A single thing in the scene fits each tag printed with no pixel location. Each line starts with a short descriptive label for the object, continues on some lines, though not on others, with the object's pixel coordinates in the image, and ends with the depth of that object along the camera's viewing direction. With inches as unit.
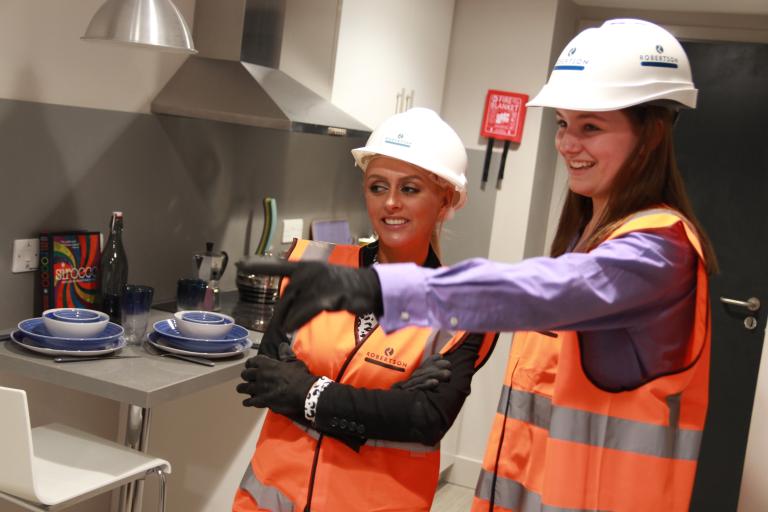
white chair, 67.1
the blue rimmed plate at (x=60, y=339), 80.8
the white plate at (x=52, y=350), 80.0
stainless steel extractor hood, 98.4
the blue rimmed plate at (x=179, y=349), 85.8
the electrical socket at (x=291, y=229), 130.7
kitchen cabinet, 117.0
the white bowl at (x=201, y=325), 87.8
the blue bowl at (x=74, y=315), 83.3
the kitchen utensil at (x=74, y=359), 79.5
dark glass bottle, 94.5
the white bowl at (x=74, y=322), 82.0
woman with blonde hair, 65.1
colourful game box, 89.5
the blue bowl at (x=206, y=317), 90.0
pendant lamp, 76.7
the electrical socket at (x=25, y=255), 86.7
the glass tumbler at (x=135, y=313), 87.9
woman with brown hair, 46.7
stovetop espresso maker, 109.3
